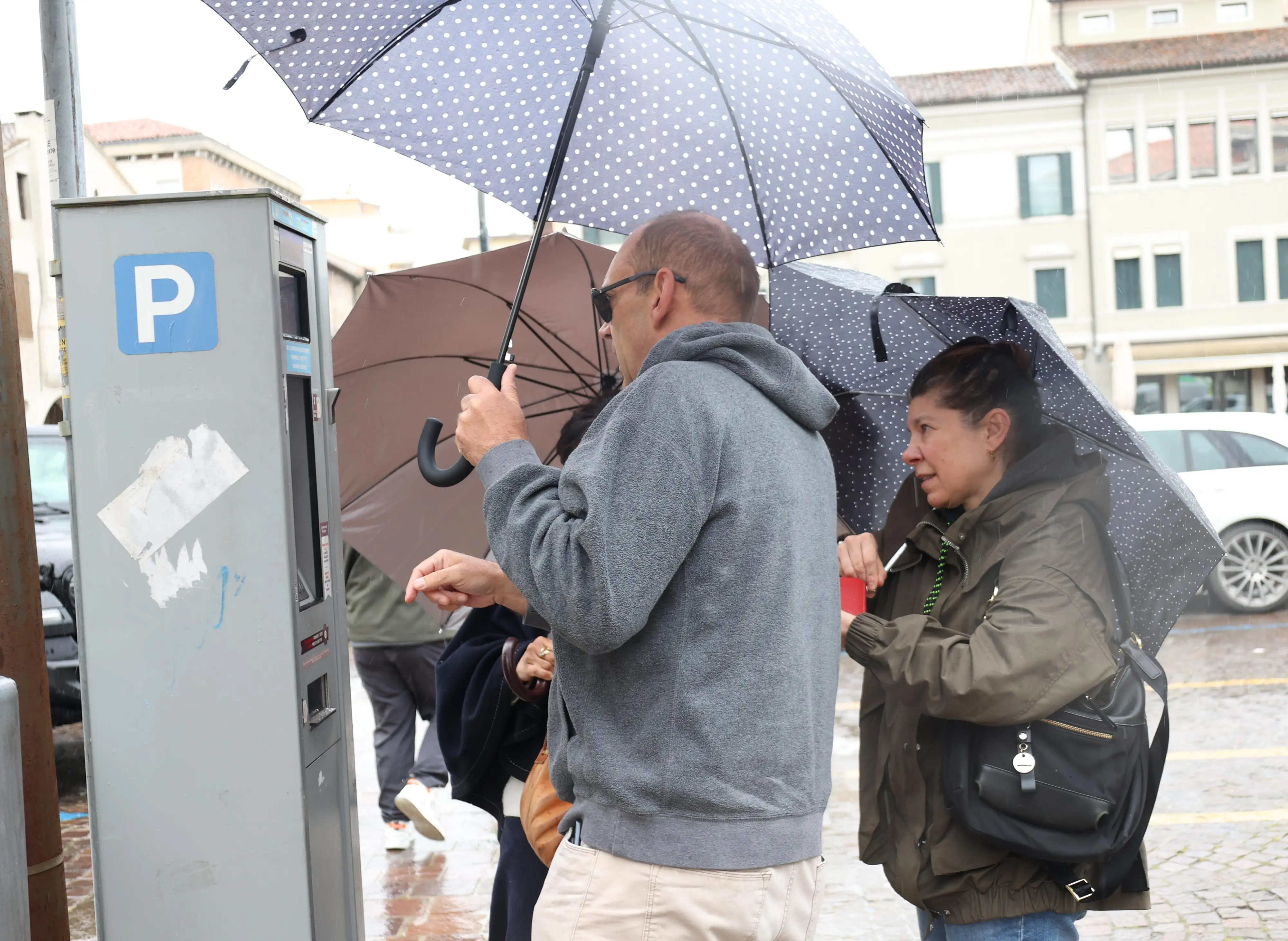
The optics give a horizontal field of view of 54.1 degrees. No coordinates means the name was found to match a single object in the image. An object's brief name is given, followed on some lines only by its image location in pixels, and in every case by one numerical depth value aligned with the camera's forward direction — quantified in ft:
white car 36.19
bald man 5.71
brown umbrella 11.62
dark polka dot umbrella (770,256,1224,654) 8.81
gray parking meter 8.57
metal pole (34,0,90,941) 10.09
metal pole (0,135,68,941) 9.73
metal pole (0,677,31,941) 8.09
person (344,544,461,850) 18.25
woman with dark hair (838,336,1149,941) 7.86
